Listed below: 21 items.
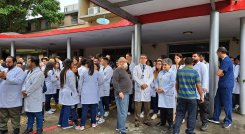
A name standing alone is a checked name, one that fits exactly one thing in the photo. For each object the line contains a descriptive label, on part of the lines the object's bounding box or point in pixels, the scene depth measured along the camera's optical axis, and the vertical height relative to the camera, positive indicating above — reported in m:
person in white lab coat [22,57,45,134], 3.66 -0.53
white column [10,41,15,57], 9.83 +1.12
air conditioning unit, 16.33 +5.57
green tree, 14.80 +5.11
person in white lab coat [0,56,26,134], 3.75 -0.54
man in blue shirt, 3.91 -0.31
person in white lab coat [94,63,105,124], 4.56 -0.98
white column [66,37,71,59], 8.53 +1.07
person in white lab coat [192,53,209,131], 3.92 -0.46
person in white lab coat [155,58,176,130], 4.00 -0.51
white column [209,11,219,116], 4.35 +0.31
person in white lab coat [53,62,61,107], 5.55 -0.11
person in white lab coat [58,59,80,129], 4.14 -0.56
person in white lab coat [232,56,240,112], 5.48 -0.53
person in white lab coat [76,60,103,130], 4.18 -0.55
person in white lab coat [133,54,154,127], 4.24 -0.42
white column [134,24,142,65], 5.41 +0.87
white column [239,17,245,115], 4.96 -0.05
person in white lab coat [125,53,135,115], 5.13 -0.12
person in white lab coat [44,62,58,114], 5.16 -0.46
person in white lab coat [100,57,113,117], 5.04 -0.19
